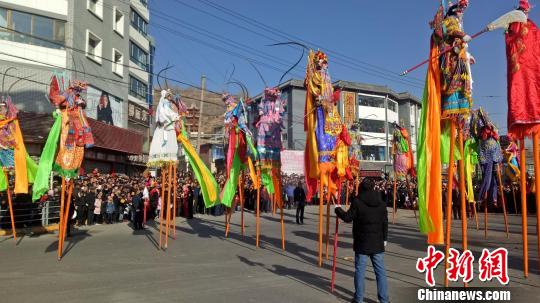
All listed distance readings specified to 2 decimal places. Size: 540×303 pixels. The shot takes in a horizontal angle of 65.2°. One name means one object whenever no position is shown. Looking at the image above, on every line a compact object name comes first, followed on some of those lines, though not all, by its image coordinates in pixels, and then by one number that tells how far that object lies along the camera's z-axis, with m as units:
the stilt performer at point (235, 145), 12.94
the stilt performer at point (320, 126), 9.25
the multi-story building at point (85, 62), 23.50
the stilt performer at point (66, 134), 10.59
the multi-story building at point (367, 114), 49.28
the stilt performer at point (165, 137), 11.95
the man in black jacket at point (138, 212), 16.47
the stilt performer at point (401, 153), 19.33
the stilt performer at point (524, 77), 7.57
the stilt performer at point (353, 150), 17.50
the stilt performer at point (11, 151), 13.24
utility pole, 32.87
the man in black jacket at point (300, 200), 18.89
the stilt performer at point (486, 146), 12.69
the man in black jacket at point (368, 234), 6.05
